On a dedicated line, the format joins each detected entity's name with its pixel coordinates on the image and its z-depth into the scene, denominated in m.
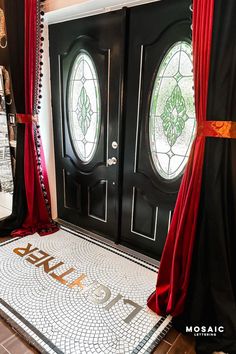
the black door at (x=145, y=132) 1.72
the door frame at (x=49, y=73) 1.91
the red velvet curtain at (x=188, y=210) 1.26
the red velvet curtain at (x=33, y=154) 2.20
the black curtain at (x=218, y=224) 1.23
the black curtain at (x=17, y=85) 2.22
